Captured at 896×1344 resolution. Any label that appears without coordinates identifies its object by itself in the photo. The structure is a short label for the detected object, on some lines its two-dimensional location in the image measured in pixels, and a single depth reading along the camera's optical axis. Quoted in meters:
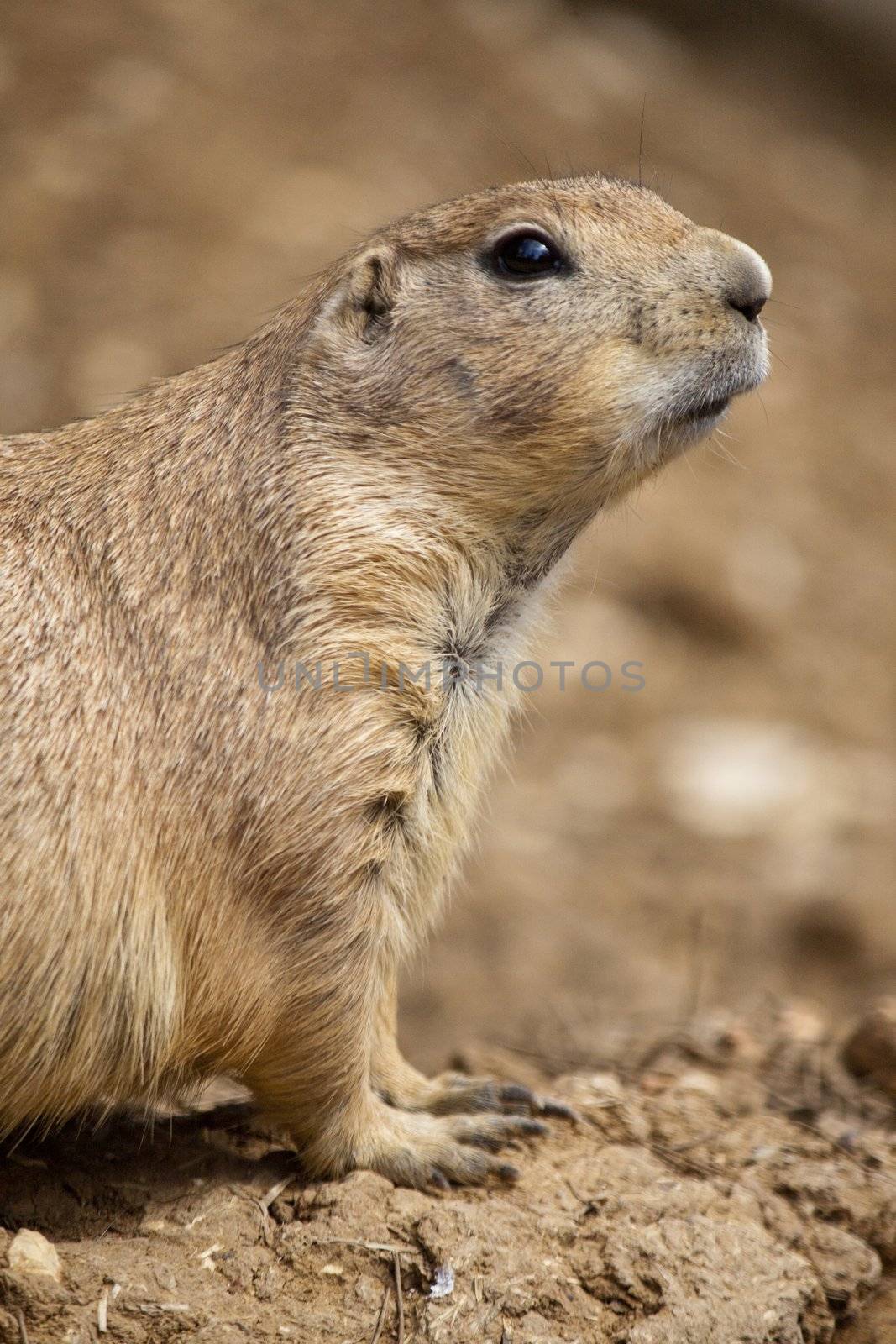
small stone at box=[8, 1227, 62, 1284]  5.95
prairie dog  6.40
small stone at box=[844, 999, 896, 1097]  9.27
